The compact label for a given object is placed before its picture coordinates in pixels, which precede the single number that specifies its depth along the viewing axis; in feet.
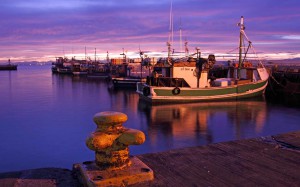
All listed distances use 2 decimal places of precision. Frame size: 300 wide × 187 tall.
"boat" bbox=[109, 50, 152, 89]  161.27
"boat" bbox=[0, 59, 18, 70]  526.57
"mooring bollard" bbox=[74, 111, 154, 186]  13.32
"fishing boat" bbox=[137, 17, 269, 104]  97.60
